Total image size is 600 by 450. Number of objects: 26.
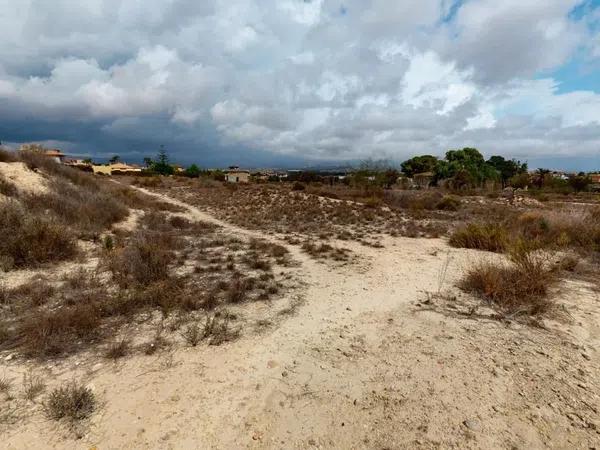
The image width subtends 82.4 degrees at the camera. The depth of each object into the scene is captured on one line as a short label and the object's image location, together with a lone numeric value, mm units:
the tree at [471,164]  49875
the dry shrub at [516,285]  5113
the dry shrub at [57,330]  3850
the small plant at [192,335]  4053
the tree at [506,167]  62022
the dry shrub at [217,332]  4152
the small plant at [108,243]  8172
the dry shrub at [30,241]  6672
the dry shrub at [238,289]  5414
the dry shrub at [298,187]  30906
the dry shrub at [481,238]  9102
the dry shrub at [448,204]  20394
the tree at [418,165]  60541
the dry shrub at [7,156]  13559
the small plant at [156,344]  3879
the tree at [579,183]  45594
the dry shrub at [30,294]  5090
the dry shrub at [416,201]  20875
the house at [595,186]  48544
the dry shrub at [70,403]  2840
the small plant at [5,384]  3168
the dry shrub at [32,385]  3098
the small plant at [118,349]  3760
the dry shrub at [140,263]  6129
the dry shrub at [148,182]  35212
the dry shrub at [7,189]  9766
